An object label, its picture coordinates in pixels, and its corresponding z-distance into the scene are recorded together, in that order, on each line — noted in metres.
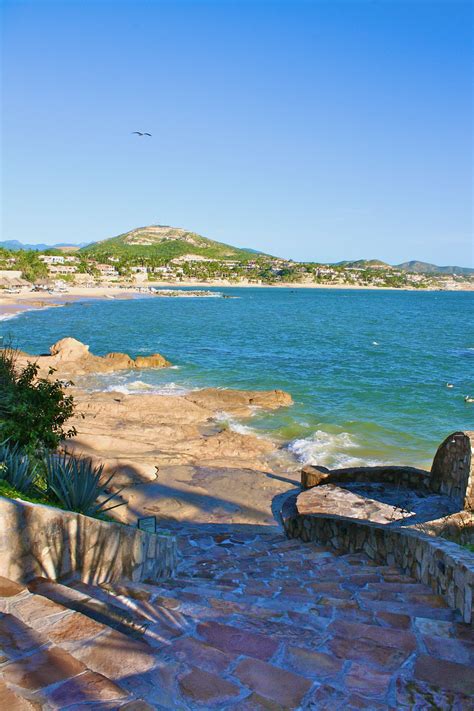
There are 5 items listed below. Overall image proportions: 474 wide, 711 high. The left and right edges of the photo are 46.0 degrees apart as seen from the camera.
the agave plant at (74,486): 5.71
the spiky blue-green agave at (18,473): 5.77
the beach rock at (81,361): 29.81
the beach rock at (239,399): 22.84
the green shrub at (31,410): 9.52
